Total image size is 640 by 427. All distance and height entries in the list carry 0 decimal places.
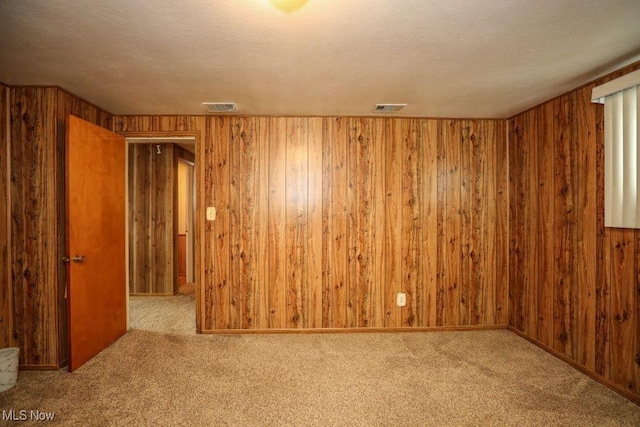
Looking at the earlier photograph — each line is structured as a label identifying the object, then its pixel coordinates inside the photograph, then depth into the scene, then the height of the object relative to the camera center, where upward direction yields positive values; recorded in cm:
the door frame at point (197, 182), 327 +34
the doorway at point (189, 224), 568 -21
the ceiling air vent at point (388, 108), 295 +104
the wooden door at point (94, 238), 248 -22
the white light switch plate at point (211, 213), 329 +0
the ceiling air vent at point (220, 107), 291 +106
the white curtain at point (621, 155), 206 +39
